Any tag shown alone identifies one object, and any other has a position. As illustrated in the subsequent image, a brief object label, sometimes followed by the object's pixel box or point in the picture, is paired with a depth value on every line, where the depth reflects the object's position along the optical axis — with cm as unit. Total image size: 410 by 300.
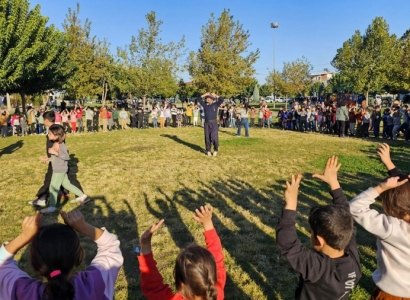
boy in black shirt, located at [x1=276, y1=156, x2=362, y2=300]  217
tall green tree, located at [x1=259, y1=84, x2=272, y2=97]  8552
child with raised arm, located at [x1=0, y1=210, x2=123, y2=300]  164
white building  13288
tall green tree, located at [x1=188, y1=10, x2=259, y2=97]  3027
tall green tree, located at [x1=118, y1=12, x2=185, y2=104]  3222
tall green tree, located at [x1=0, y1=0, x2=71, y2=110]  1781
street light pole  4729
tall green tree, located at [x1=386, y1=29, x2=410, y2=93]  3166
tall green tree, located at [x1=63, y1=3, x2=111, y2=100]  3253
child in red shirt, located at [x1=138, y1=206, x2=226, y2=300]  175
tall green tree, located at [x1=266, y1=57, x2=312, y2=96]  4441
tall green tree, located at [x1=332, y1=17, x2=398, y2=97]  3794
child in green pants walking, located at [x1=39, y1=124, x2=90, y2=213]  612
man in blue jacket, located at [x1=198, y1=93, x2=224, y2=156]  1123
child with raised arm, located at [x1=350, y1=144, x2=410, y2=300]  227
